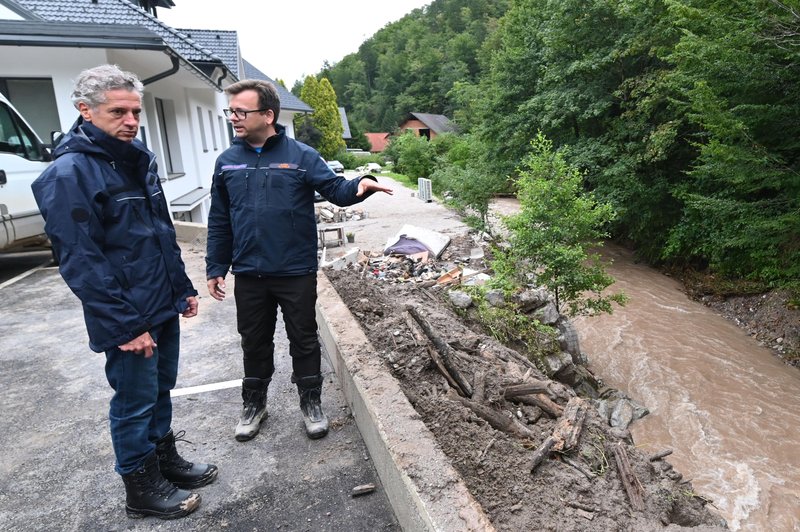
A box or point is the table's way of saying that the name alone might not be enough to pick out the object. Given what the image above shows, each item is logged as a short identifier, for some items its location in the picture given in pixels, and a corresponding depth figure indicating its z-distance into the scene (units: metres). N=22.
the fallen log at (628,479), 2.87
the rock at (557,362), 5.86
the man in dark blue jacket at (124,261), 2.02
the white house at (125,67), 7.96
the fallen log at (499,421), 3.12
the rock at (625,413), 5.98
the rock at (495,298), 6.53
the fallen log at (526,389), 3.66
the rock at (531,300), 6.76
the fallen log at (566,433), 2.86
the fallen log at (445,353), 3.44
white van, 6.36
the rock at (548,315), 6.69
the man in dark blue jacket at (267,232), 2.82
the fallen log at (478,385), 3.38
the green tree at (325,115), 45.94
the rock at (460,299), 6.23
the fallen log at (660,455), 3.80
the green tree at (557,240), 7.19
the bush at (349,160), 45.22
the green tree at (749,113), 7.55
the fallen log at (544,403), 3.61
